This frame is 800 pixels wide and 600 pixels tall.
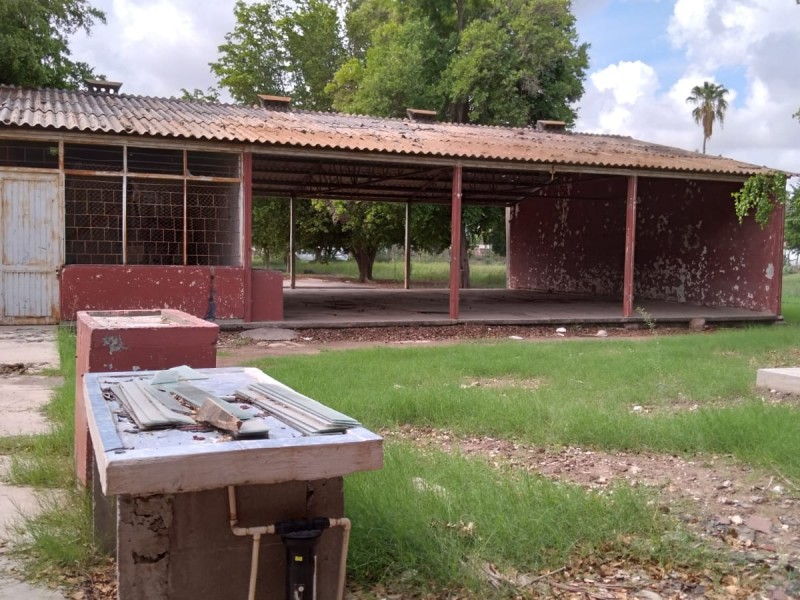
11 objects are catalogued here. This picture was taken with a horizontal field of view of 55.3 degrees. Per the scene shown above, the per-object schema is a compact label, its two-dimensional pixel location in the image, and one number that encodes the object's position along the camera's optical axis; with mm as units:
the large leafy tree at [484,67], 24953
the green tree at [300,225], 29781
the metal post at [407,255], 23750
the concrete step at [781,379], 7581
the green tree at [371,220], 26125
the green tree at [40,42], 19609
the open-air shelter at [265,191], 12375
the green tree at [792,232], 33925
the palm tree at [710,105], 50094
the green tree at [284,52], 35000
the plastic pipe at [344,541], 3078
